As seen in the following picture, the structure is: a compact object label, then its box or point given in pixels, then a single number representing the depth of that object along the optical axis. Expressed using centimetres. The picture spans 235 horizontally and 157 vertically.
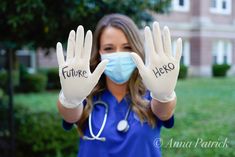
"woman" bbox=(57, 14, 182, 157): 174
